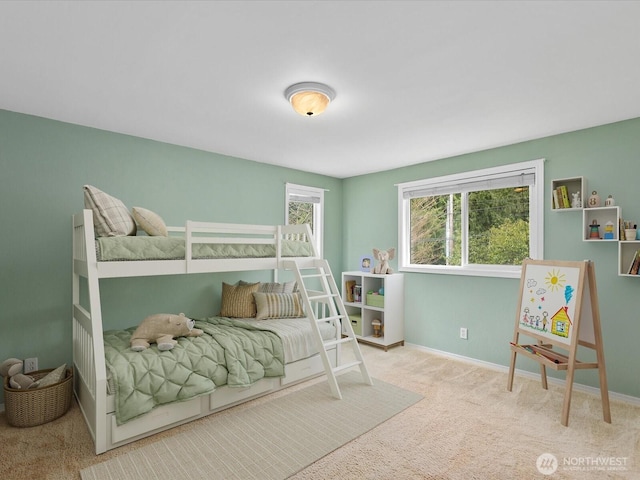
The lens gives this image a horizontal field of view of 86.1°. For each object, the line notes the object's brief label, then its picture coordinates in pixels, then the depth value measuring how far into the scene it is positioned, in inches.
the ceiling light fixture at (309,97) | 89.9
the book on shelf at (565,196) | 122.0
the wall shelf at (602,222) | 112.5
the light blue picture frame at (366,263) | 191.5
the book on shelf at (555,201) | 124.0
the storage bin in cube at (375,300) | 171.9
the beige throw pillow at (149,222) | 109.3
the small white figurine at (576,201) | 120.4
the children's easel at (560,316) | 100.6
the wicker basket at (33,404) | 94.7
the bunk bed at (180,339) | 86.4
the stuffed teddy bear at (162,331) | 99.5
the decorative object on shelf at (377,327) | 178.1
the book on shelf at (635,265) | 108.3
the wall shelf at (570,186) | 119.2
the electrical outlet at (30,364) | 109.3
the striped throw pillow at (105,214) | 97.5
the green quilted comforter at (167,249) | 94.6
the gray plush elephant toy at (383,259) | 177.5
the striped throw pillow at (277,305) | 141.6
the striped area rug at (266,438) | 78.3
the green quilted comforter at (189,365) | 86.5
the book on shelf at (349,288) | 192.1
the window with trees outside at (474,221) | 139.2
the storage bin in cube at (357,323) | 182.2
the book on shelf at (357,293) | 189.0
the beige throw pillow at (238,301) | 143.3
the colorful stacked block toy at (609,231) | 113.4
